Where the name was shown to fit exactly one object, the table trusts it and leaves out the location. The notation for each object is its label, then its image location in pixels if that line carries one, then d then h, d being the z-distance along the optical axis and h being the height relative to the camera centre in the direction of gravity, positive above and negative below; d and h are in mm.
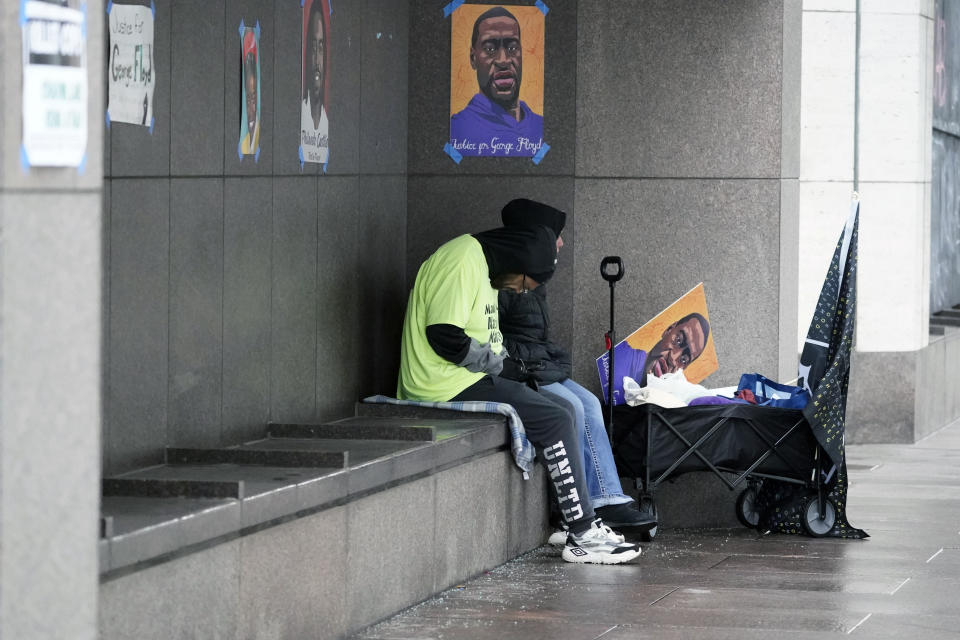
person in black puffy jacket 16781 -452
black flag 17375 -449
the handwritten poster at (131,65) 11831 +795
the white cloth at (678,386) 18078 -514
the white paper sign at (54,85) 7008 +428
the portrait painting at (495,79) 18391 +1158
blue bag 17781 -538
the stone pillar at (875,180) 26797 +911
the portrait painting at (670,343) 18562 -286
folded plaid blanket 15922 -643
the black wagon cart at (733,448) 17547 -818
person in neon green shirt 15797 -330
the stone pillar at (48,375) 6934 -194
